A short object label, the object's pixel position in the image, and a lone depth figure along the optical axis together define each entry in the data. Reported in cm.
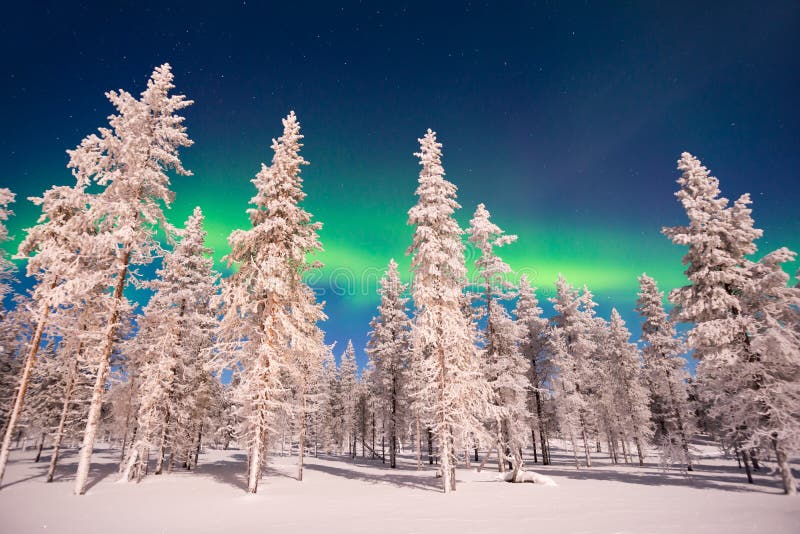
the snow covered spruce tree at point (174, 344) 2028
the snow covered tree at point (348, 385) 6009
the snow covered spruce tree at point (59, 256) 1532
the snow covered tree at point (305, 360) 1650
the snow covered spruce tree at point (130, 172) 1528
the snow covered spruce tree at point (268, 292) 1538
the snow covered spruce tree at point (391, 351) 3531
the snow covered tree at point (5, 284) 1864
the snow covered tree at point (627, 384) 3491
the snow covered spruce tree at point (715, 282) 1806
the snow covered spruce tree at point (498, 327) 2544
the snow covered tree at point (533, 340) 3397
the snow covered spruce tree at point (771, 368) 1625
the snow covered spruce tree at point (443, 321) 1744
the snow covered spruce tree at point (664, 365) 2900
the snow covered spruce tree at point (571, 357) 3027
